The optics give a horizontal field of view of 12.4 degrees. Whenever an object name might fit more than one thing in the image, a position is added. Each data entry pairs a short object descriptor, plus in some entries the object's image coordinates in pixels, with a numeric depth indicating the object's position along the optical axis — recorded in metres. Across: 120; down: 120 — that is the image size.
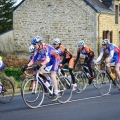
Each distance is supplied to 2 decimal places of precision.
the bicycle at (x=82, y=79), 18.52
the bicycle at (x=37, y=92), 13.39
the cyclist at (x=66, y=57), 17.66
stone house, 39.88
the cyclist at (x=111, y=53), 17.52
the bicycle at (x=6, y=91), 14.90
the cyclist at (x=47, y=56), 13.98
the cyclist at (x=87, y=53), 18.97
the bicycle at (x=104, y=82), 17.45
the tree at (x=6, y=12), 61.53
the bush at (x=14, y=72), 25.41
